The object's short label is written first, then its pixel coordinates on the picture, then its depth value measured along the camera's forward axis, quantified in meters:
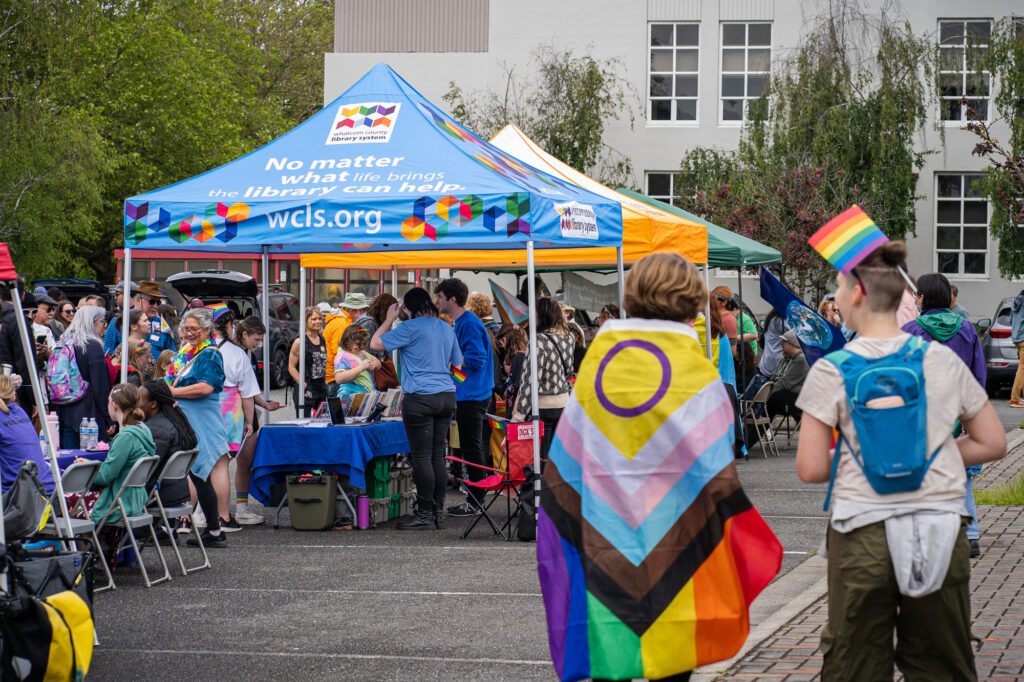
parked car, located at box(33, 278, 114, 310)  32.28
